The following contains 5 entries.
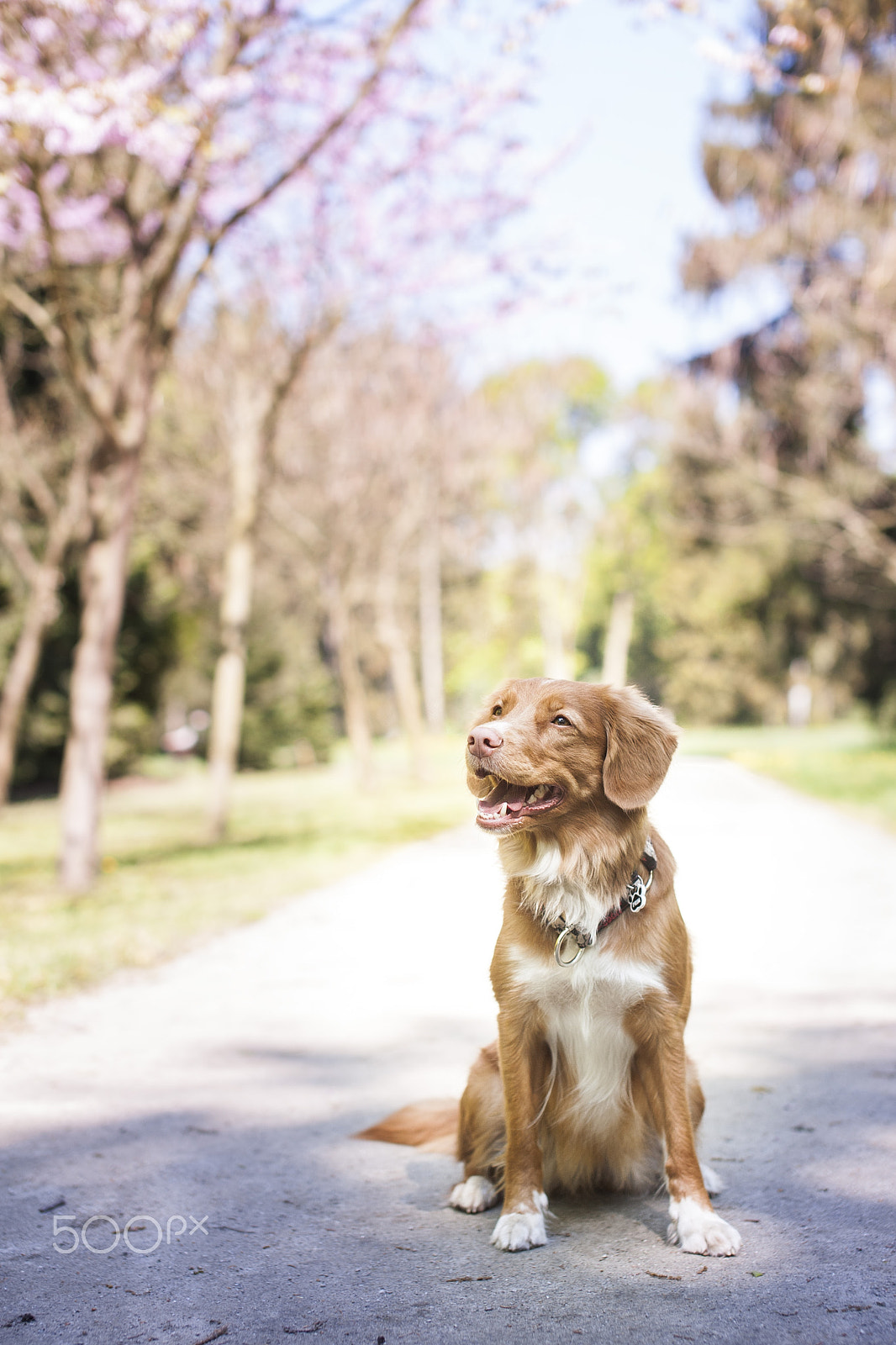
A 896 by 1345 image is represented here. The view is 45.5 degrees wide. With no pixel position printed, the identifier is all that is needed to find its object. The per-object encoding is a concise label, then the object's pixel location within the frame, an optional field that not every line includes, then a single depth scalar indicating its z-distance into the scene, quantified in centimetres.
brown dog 294
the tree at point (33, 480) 1309
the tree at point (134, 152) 816
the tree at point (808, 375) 2031
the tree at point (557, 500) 3778
